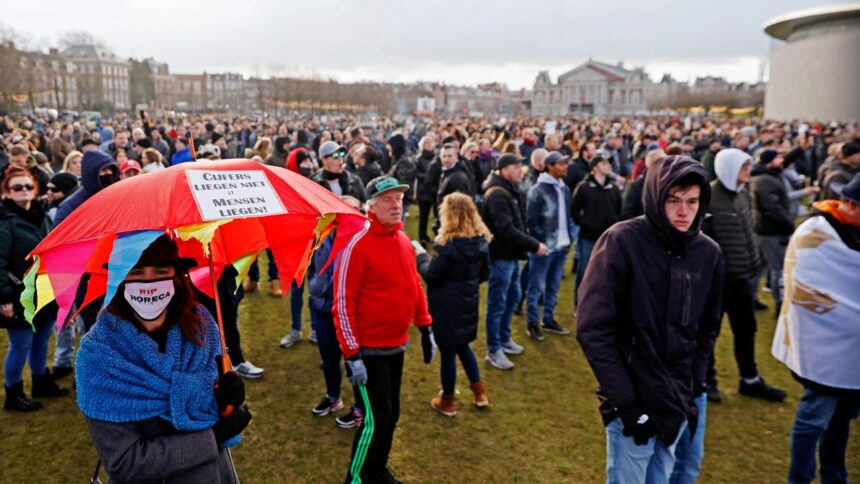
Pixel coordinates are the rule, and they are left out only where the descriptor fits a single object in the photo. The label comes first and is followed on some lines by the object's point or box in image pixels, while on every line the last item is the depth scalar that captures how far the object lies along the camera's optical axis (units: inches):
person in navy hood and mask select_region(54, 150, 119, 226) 179.9
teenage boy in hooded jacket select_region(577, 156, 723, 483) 99.3
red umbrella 64.4
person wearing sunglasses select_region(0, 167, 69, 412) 163.6
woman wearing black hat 71.7
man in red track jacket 133.1
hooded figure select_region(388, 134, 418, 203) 398.9
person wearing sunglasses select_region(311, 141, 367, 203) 240.4
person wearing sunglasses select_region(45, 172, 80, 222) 213.7
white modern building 1779.0
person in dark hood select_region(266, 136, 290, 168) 371.2
